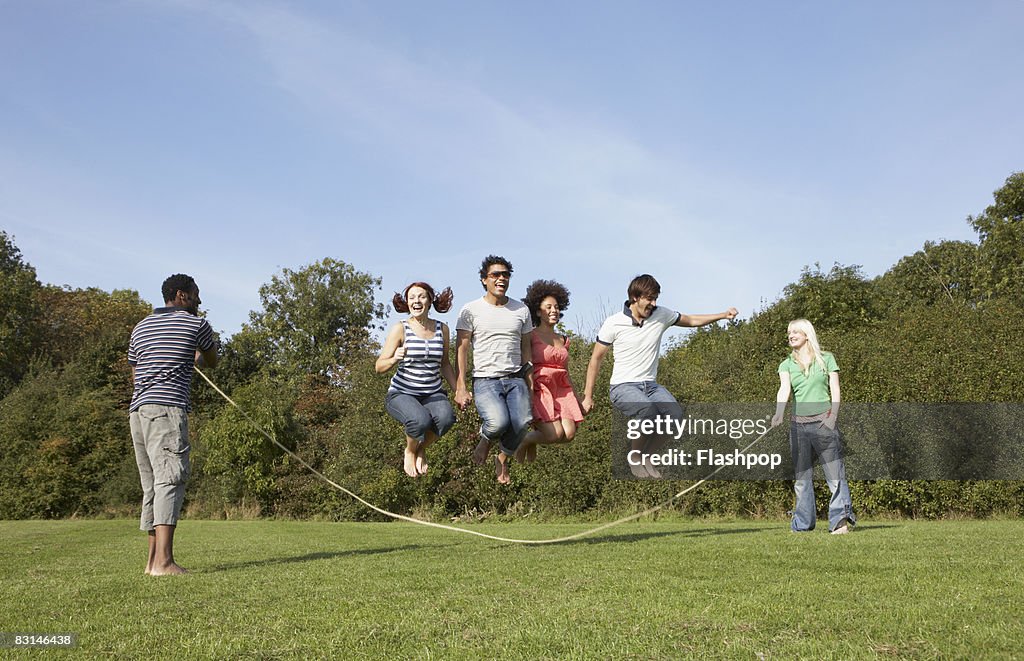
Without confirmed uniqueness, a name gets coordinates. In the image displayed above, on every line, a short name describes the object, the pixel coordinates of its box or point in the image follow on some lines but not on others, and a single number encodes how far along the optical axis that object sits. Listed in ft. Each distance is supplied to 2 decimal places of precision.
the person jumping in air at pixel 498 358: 29.32
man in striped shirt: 24.84
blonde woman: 35.91
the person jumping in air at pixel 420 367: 29.37
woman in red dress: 31.17
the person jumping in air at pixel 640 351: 31.40
